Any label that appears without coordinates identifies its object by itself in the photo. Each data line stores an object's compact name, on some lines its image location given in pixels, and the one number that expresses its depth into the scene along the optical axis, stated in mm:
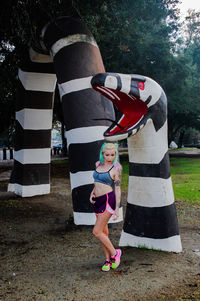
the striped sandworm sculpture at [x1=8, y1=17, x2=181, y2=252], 3607
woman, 3270
